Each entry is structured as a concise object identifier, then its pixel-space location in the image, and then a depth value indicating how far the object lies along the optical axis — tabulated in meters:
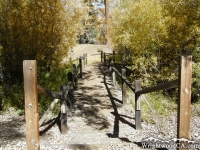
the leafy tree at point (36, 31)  9.76
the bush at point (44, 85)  8.09
